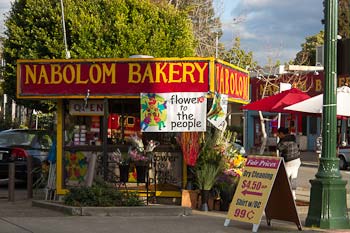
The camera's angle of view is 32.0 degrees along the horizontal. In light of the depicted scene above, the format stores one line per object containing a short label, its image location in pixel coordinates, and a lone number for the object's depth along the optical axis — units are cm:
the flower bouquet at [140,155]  1253
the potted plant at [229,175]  1248
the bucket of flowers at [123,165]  1262
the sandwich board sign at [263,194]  957
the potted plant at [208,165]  1227
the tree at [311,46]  5694
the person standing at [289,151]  1266
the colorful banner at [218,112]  1242
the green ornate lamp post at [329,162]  971
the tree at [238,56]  3689
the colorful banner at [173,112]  1245
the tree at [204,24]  3522
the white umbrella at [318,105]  1312
